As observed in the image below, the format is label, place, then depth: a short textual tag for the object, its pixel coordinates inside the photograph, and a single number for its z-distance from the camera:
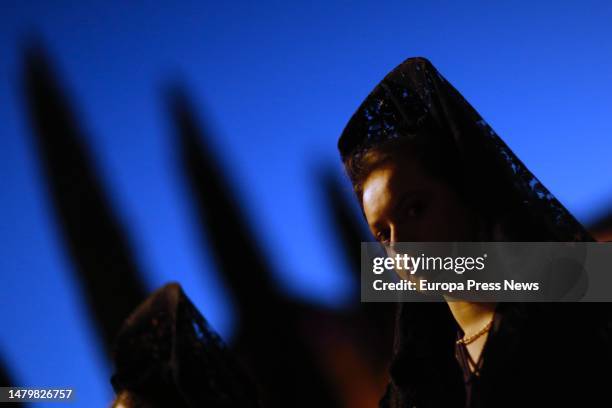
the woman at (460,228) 1.06
